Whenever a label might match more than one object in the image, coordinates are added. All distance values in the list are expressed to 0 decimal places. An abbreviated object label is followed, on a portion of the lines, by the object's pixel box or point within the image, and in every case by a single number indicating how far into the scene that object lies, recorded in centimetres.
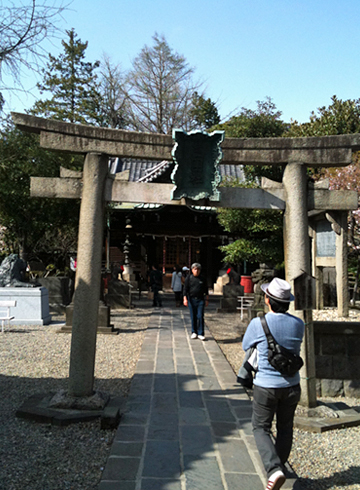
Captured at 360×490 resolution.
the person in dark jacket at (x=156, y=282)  1455
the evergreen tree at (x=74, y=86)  2552
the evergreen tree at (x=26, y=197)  1266
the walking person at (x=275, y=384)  294
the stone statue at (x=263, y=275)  1227
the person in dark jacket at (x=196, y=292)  840
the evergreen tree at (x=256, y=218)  1325
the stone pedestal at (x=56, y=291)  1320
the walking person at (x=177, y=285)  1450
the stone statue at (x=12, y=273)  1099
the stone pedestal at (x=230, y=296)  1373
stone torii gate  473
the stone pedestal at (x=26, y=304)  1080
